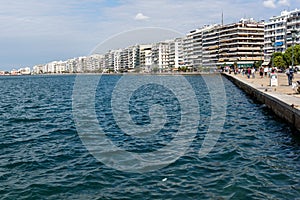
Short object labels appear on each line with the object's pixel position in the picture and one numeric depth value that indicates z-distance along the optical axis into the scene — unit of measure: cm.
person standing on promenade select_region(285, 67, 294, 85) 2822
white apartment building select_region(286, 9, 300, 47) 10829
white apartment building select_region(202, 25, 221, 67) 14962
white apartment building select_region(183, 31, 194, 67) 17075
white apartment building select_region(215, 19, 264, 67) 13562
